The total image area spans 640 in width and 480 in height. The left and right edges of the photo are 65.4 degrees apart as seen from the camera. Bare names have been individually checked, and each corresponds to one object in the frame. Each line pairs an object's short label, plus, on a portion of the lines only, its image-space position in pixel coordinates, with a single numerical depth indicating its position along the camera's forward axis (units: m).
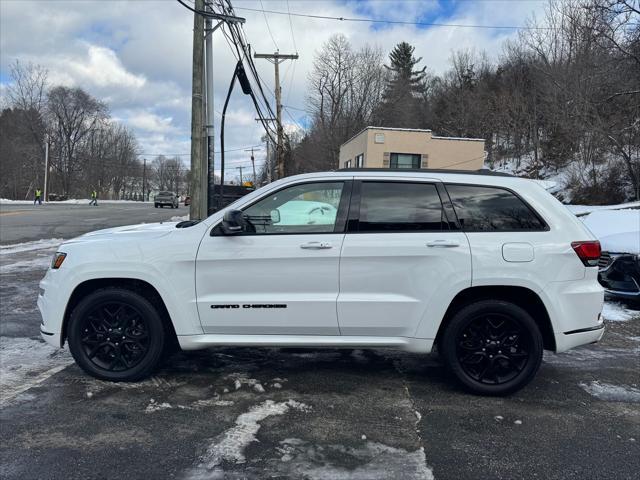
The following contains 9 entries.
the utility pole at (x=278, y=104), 31.13
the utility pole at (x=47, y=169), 61.91
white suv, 3.93
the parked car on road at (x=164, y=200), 46.44
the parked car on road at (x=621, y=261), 6.52
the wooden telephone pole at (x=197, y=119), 11.12
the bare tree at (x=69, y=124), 79.25
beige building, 27.48
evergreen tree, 46.59
